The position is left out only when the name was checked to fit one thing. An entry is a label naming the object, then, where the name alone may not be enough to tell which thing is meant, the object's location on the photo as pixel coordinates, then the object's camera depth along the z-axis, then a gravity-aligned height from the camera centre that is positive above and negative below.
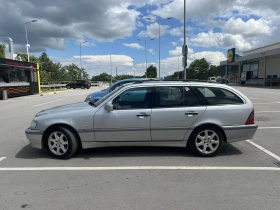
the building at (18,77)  22.27 +0.31
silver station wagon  5.00 -0.83
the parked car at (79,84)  45.12 -0.75
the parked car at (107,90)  11.91 -0.53
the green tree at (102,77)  116.68 +1.25
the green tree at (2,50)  50.84 +6.39
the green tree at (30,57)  67.94 +6.25
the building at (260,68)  46.00 +2.08
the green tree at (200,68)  98.69 +4.18
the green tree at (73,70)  107.94 +3.99
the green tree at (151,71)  76.62 +2.46
